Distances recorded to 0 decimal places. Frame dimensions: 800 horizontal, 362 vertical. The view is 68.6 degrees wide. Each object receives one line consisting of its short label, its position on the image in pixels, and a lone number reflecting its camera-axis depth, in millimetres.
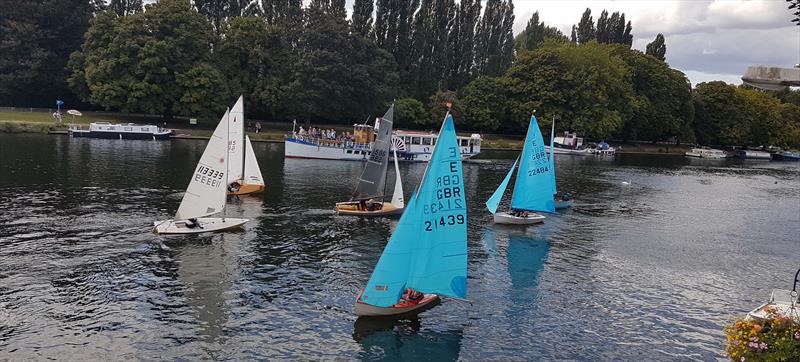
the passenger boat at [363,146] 91794
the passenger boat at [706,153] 153750
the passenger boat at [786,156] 170312
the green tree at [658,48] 188625
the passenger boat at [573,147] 134750
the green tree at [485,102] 142000
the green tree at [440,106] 135562
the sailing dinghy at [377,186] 49031
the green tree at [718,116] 169000
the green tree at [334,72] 120250
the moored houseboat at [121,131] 99938
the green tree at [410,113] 134125
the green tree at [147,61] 108875
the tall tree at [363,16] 142500
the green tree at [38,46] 112938
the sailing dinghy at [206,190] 39406
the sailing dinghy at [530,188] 49000
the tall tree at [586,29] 186125
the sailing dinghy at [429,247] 25312
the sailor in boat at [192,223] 39594
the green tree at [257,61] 122000
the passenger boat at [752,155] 165625
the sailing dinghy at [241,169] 52281
